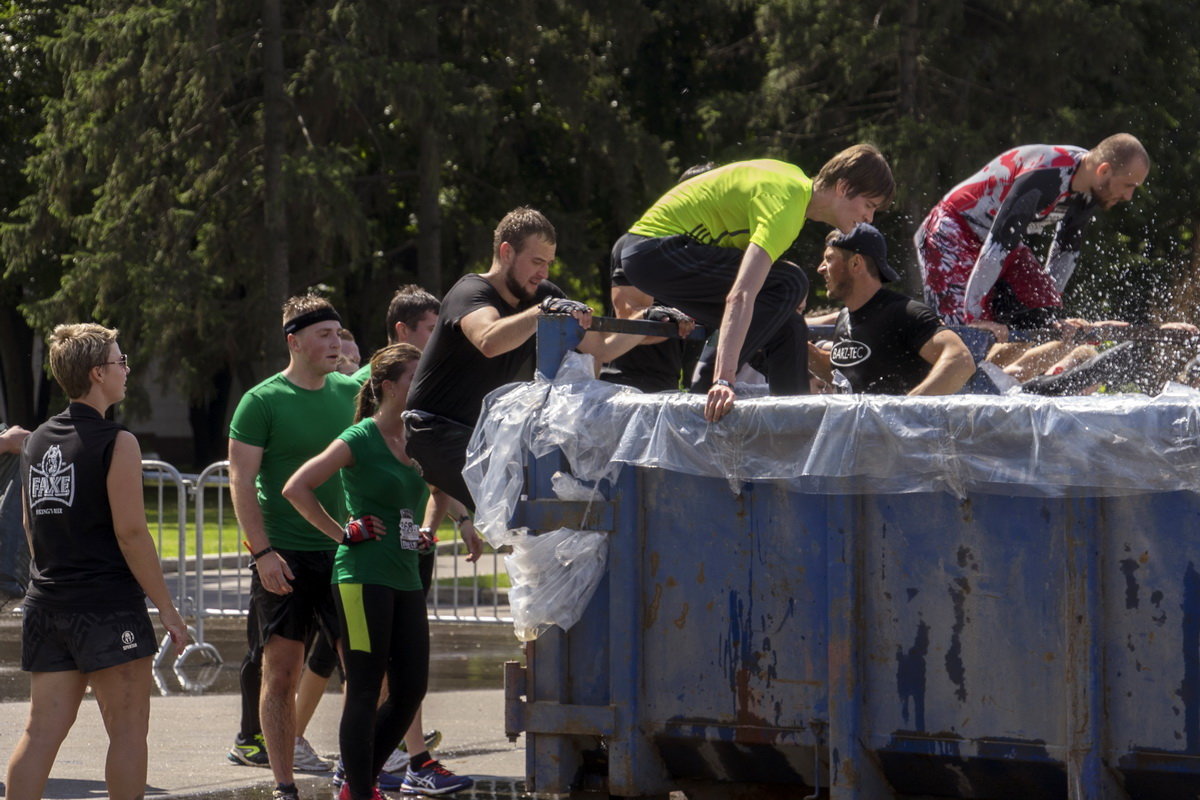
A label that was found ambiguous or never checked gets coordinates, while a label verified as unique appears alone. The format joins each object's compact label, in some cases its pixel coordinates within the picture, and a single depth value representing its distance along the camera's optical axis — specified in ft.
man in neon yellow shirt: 35.47
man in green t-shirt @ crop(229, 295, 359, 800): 41.65
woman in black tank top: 34.12
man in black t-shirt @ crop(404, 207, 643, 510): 37.73
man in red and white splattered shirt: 44.32
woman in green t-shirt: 37.35
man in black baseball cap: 38.37
